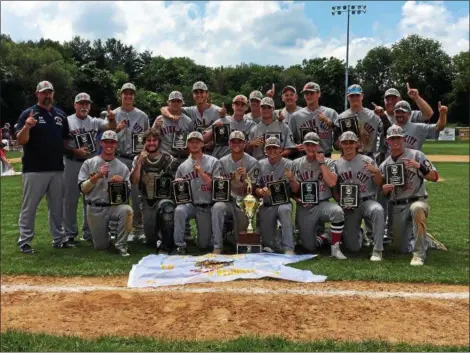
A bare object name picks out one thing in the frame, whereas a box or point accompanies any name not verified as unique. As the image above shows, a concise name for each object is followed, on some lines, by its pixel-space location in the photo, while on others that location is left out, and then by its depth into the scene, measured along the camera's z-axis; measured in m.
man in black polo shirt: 7.57
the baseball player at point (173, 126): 8.28
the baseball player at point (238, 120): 8.15
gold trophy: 7.42
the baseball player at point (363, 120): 7.93
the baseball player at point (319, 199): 7.37
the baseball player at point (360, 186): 7.25
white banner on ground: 6.22
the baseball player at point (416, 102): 7.90
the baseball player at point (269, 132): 7.97
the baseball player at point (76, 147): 8.08
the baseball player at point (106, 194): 7.55
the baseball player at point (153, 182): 7.71
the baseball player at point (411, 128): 7.74
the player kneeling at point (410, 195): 7.11
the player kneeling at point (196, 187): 7.56
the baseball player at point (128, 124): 8.26
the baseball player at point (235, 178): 7.49
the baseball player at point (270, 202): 7.45
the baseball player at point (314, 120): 8.05
